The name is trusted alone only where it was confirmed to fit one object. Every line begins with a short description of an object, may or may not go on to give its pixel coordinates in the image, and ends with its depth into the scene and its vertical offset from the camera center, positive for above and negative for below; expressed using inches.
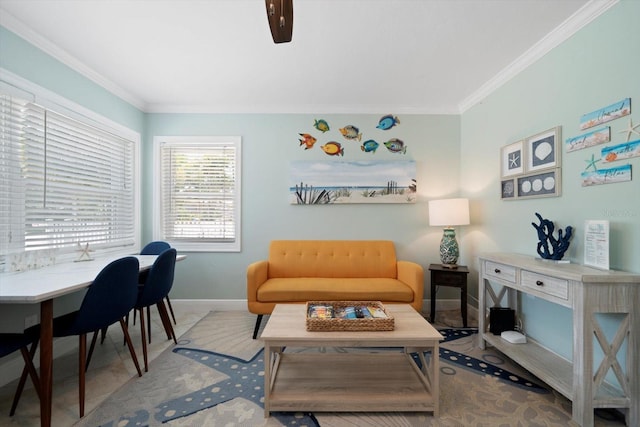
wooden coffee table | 63.1 -42.6
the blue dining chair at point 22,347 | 56.8 -28.3
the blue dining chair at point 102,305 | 65.7 -23.3
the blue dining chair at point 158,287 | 87.2 -24.6
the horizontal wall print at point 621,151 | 63.1 +15.5
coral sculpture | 76.1 -7.3
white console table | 58.7 -26.6
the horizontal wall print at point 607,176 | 65.0 +10.0
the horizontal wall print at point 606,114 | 65.0 +25.5
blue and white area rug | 62.2 -46.9
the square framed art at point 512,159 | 97.4 +20.7
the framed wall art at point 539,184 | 83.1 +10.1
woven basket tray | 66.7 -26.9
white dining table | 55.9 -17.0
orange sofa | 104.9 -27.1
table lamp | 117.6 -1.8
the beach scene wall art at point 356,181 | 135.4 +16.3
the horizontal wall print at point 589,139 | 69.1 +20.5
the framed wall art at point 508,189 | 101.5 +10.0
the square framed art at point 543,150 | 83.0 +20.8
